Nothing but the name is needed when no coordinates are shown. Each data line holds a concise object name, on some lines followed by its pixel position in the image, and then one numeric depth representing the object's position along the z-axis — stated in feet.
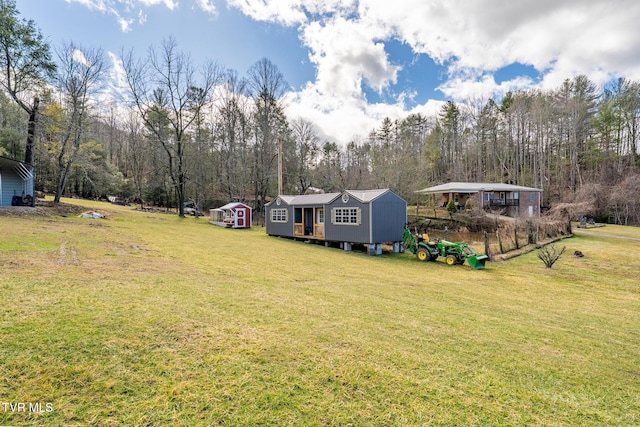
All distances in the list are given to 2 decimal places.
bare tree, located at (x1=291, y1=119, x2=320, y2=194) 107.96
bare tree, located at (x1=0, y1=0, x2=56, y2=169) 53.06
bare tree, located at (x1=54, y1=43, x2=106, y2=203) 63.46
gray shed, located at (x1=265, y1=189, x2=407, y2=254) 47.19
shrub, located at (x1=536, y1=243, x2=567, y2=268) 37.45
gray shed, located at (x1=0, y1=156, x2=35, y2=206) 53.83
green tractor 38.37
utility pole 84.74
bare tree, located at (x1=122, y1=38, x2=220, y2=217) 78.28
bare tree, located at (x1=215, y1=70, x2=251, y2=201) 99.09
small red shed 72.54
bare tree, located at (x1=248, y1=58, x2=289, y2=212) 96.84
